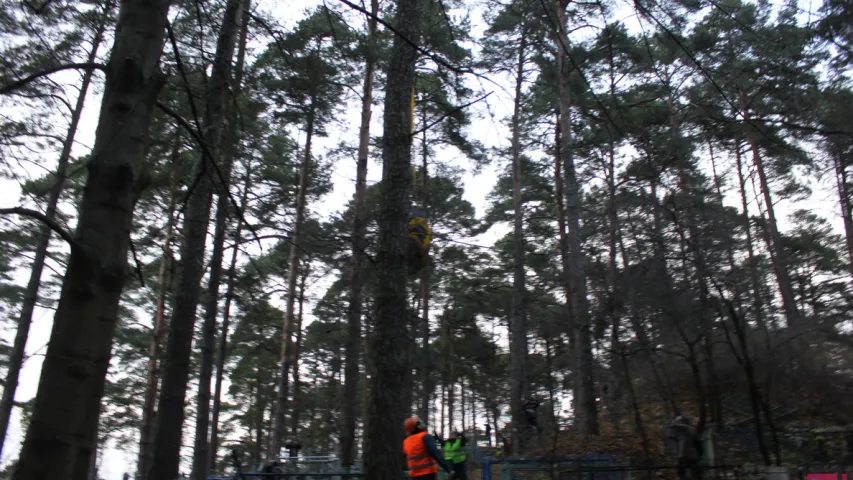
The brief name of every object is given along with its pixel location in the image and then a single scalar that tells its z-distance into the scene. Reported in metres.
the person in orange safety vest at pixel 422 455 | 7.07
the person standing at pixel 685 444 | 8.75
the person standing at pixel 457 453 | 11.41
